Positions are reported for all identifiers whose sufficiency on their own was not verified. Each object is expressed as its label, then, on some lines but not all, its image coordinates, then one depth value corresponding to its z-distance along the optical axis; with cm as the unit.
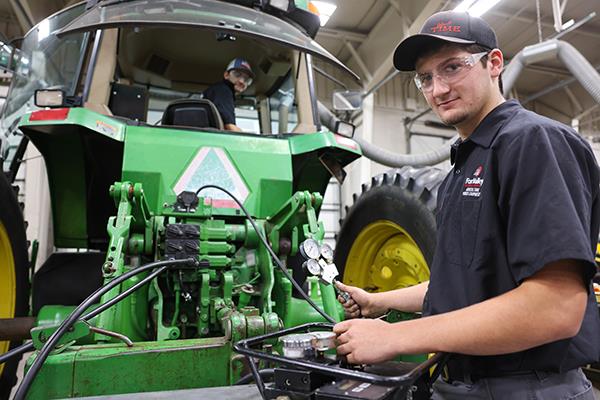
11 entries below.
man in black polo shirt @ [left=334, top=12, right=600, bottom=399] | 95
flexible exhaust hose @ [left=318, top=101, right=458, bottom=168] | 757
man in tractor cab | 345
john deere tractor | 161
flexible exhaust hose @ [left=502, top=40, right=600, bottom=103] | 635
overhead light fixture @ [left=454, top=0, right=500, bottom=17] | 643
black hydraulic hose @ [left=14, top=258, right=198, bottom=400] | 123
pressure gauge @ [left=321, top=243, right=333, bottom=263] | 172
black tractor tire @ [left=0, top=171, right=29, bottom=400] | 266
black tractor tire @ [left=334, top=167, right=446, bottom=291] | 247
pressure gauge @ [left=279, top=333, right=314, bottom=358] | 109
